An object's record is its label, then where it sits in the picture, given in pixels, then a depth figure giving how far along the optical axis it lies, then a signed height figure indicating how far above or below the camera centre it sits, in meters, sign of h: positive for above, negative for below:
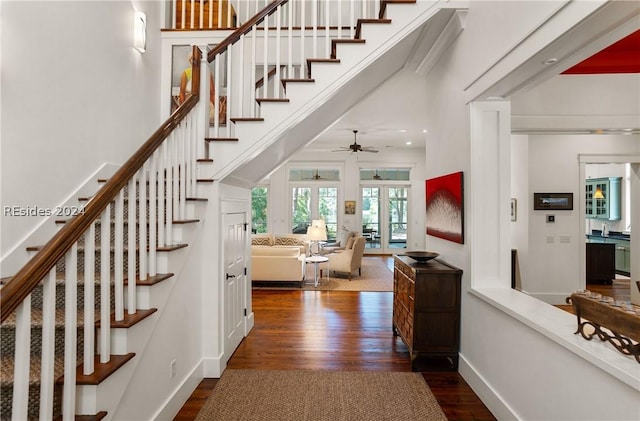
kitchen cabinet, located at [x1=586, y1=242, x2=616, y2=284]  6.11 -0.87
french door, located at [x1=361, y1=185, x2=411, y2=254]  10.61 -0.06
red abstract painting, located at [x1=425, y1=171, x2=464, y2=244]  2.96 +0.09
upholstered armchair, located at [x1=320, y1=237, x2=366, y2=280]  6.75 -0.90
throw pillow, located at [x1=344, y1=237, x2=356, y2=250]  7.10 -0.63
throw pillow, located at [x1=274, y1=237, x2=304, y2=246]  7.12 -0.57
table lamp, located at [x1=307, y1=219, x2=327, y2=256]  6.65 -0.38
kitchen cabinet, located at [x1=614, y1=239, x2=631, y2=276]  6.84 -0.86
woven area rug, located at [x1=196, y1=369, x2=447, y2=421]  2.38 -1.43
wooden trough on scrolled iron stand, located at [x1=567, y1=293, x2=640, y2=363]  1.39 -0.48
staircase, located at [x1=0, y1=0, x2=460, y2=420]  1.36 +0.07
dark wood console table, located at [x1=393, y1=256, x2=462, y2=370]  2.97 -0.88
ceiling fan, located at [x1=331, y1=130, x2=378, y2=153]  7.88 +1.62
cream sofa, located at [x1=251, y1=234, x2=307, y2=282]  6.00 -0.90
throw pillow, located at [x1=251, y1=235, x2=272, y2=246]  6.95 -0.55
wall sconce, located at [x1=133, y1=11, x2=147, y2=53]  3.57 +2.00
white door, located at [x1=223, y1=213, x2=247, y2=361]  3.13 -0.66
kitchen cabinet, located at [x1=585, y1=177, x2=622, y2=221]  7.99 +0.41
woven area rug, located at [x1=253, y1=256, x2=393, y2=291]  6.08 -1.32
